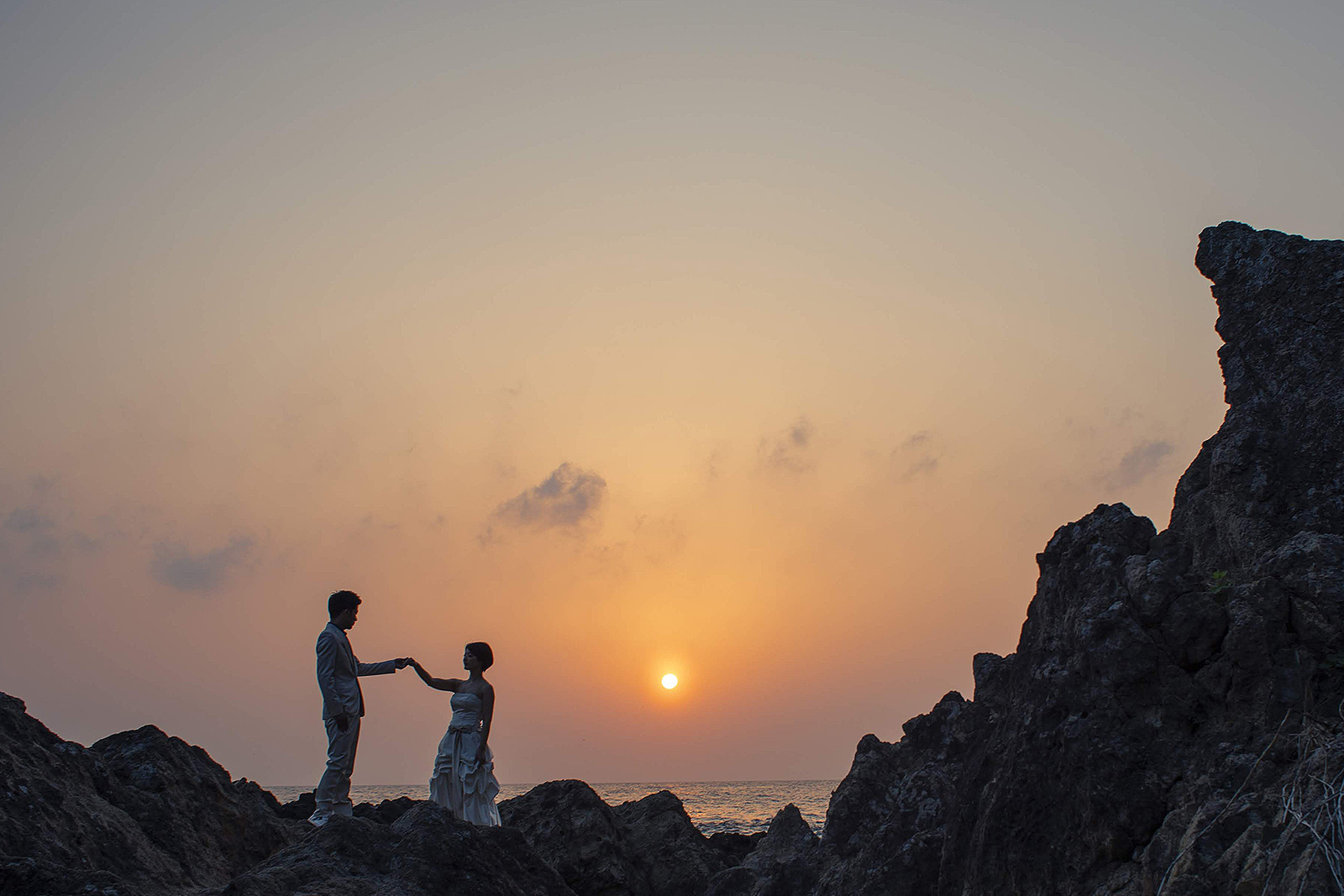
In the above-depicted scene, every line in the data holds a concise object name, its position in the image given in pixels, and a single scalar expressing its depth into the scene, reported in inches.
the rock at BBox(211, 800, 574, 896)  276.8
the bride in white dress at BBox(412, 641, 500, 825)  479.8
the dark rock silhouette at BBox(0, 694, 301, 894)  301.6
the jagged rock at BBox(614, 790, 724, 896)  531.5
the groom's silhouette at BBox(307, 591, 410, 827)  422.6
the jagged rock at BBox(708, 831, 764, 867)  619.8
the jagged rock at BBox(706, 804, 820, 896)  476.7
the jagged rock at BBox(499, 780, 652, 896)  488.4
